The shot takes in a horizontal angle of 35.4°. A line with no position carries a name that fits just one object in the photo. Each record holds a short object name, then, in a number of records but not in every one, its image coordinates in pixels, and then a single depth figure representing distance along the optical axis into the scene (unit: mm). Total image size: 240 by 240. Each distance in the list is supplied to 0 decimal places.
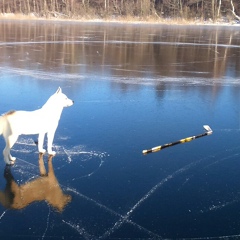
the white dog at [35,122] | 5862
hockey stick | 6903
